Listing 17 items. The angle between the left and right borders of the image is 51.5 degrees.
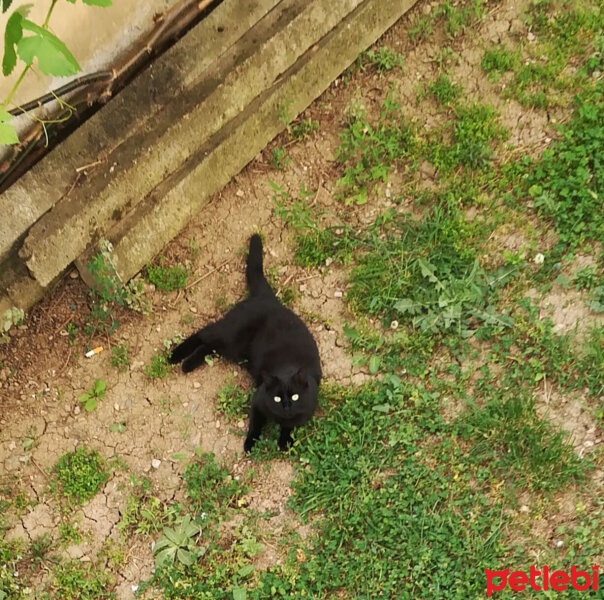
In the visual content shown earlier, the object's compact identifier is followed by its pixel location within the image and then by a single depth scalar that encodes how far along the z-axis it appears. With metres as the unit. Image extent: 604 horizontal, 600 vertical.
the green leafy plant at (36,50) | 2.08
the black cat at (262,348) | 3.18
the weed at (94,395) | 3.40
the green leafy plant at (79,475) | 3.21
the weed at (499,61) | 3.92
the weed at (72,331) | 3.49
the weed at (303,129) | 3.89
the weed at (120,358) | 3.47
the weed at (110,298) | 3.36
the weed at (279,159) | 3.84
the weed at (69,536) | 3.15
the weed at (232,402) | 3.40
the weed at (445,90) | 3.89
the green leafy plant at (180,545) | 3.07
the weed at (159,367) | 3.45
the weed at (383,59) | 4.00
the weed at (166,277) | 3.59
